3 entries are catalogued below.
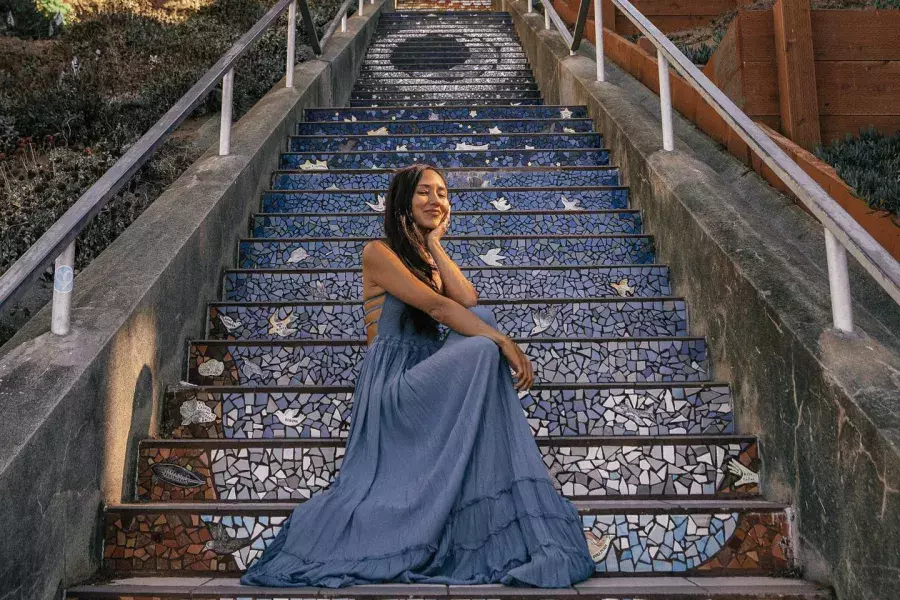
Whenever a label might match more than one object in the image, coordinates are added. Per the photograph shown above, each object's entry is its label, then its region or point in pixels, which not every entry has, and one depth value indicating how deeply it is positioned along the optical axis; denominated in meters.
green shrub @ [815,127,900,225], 3.18
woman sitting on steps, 2.22
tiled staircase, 2.44
